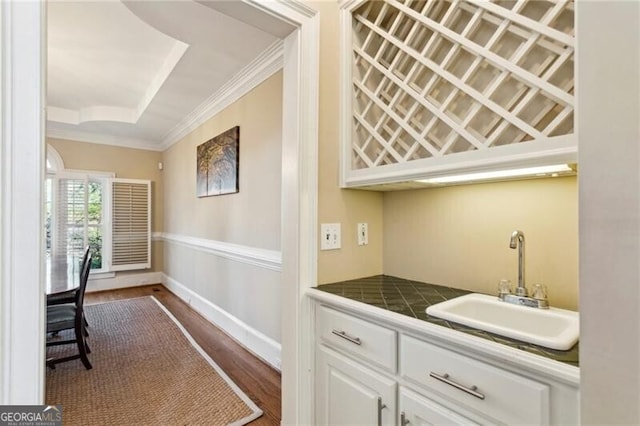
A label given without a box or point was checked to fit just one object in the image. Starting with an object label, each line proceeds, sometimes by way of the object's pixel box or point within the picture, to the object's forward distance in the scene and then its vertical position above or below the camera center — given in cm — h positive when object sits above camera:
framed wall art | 306 +55
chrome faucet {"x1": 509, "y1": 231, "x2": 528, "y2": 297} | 122 -15
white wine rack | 99 +51
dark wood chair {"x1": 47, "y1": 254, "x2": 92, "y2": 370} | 229 -77
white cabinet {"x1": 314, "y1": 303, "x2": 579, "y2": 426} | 80 -52
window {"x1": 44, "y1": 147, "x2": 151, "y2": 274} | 455 -3
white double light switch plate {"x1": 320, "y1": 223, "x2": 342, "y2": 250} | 153 -10
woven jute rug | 185 -117
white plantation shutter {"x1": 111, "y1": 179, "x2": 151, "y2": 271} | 490 -14
